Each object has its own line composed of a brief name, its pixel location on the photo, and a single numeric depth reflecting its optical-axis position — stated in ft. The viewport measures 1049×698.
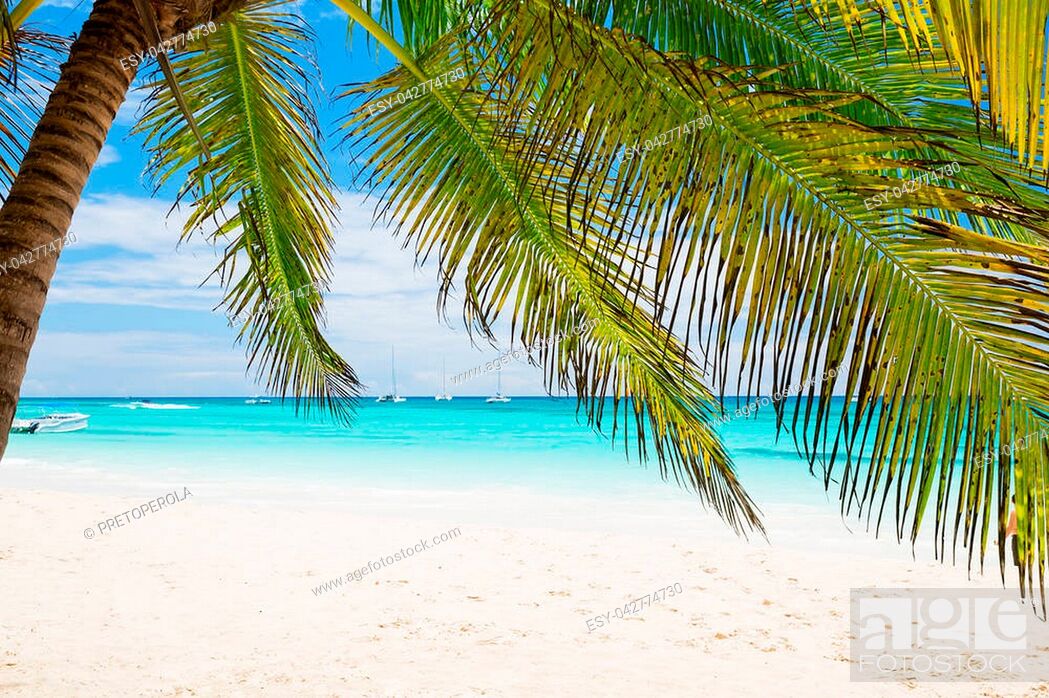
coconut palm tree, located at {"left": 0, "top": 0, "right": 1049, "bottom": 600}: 6.14
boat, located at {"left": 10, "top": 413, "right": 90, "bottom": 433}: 106.22
